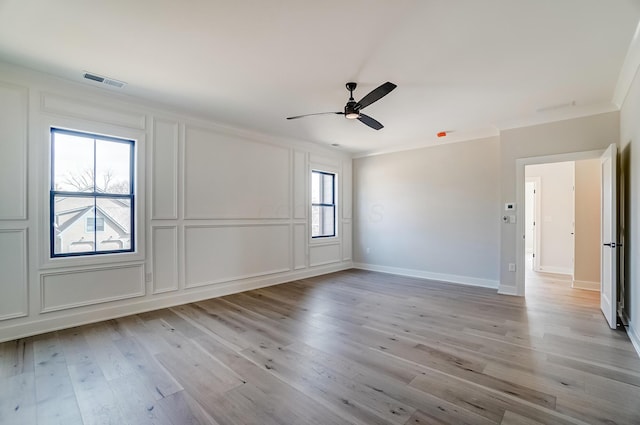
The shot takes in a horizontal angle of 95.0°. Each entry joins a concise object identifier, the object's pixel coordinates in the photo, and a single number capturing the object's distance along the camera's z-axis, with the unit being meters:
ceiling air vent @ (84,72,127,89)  3.12
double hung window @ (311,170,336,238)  6.39
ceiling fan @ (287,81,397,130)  2.82
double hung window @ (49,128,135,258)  3.31
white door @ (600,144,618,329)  3.21
